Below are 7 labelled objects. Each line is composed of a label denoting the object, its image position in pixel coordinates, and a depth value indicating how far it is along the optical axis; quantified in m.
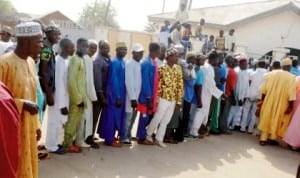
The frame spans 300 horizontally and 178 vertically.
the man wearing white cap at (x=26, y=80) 2.92
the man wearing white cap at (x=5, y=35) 8.14
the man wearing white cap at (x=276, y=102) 7.69
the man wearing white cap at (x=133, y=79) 6.21
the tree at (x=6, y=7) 48.41
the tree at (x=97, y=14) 63.37
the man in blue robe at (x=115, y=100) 6.11
